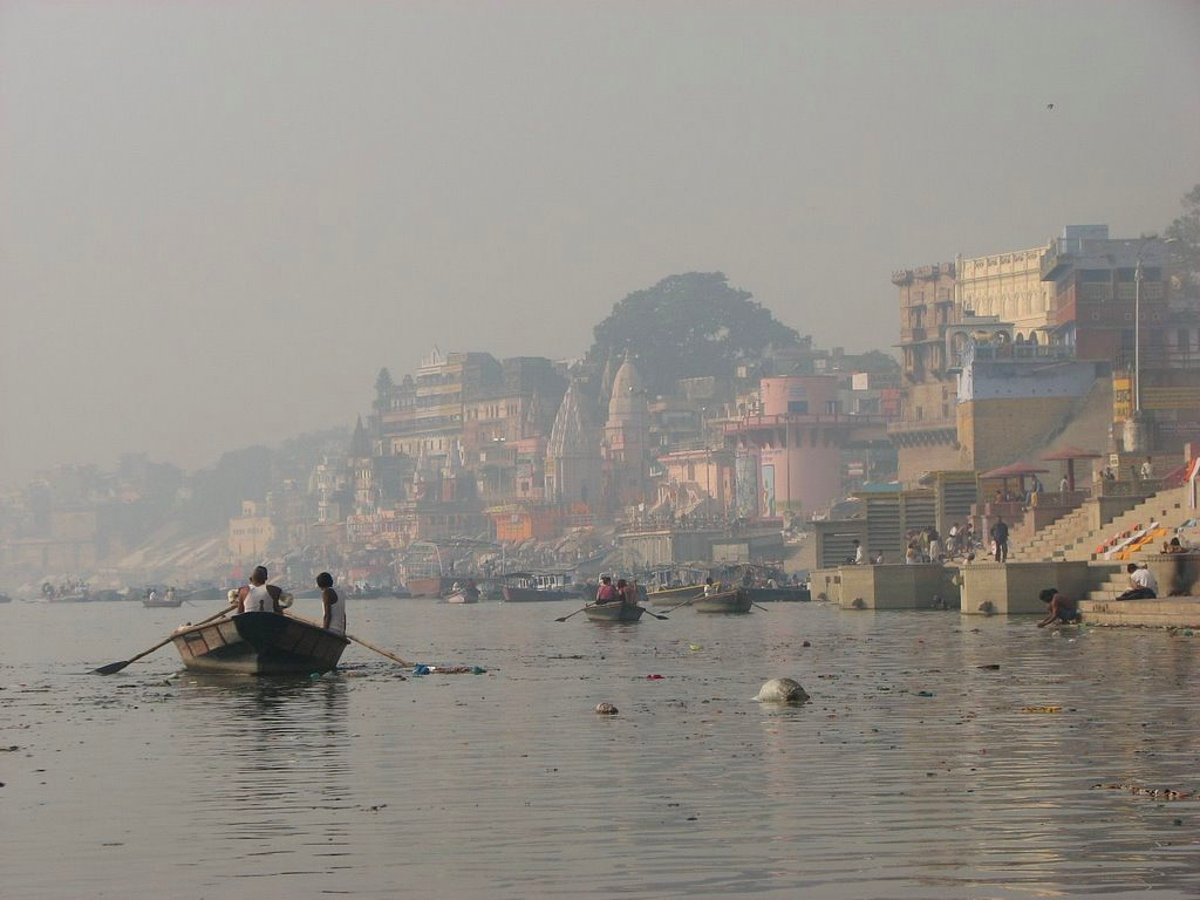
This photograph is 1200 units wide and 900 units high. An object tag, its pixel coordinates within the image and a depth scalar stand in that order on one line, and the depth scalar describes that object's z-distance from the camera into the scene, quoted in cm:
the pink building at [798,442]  16588
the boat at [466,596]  13762
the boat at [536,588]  13062
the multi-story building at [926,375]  13462
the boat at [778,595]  9606
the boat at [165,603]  16323
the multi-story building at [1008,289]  14675
